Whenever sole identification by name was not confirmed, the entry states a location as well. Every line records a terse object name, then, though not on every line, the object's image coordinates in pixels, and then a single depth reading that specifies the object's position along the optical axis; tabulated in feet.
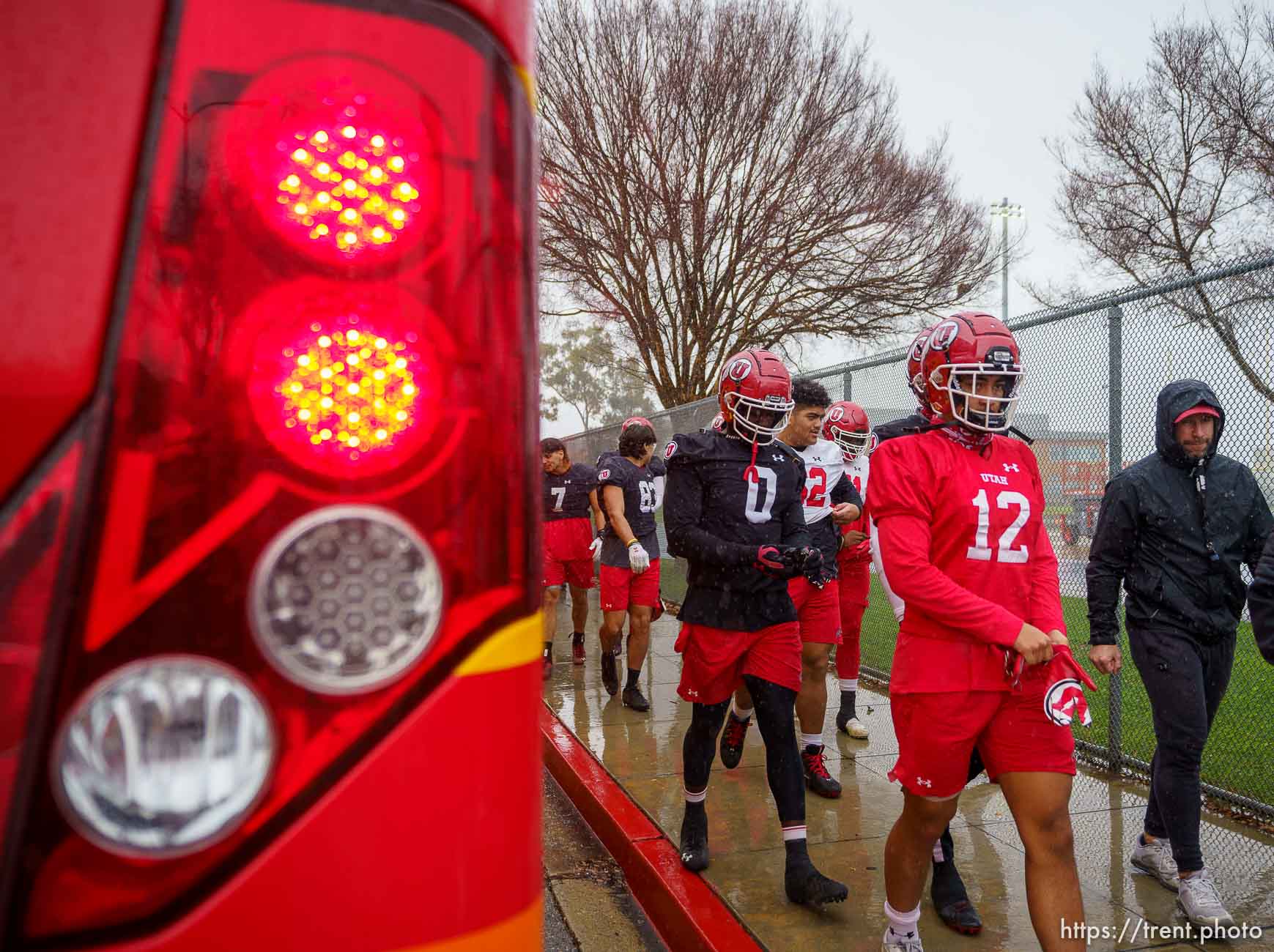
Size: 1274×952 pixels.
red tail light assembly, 2.68
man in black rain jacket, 12.27
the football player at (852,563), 20.61
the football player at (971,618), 9.25
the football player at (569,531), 29.43
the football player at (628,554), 24.52
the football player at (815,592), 17.07
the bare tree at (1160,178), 49.83
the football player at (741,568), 13.26
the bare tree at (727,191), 55.47
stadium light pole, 65.72
